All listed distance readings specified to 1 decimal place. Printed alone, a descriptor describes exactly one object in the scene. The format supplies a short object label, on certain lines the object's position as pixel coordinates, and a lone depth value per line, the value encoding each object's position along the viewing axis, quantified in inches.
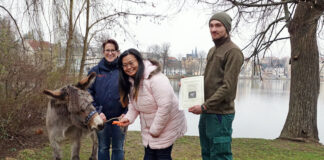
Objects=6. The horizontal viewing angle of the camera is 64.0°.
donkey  124.8
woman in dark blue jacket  143.4
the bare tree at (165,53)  1419.0
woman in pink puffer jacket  106.0
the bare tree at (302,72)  296.5
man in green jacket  103.2
